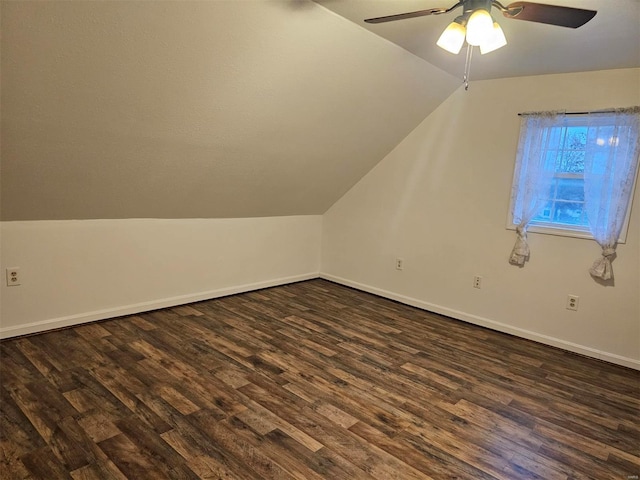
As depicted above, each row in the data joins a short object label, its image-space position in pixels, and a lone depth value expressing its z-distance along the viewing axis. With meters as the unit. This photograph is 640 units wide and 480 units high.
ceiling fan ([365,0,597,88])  1.63
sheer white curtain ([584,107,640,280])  2.92
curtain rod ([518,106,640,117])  2.87
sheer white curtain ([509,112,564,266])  3.27
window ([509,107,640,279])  2.96
